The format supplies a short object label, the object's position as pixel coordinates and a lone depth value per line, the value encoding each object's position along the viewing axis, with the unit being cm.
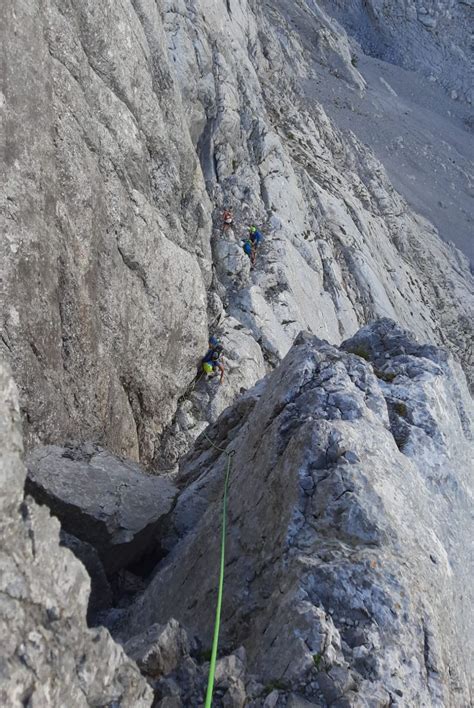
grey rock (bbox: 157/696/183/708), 617
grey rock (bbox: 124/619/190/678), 660
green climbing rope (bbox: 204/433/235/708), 616
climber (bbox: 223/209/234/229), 3112
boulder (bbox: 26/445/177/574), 1163
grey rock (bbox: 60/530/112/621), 1097
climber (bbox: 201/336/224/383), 2441
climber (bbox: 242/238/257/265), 3177
